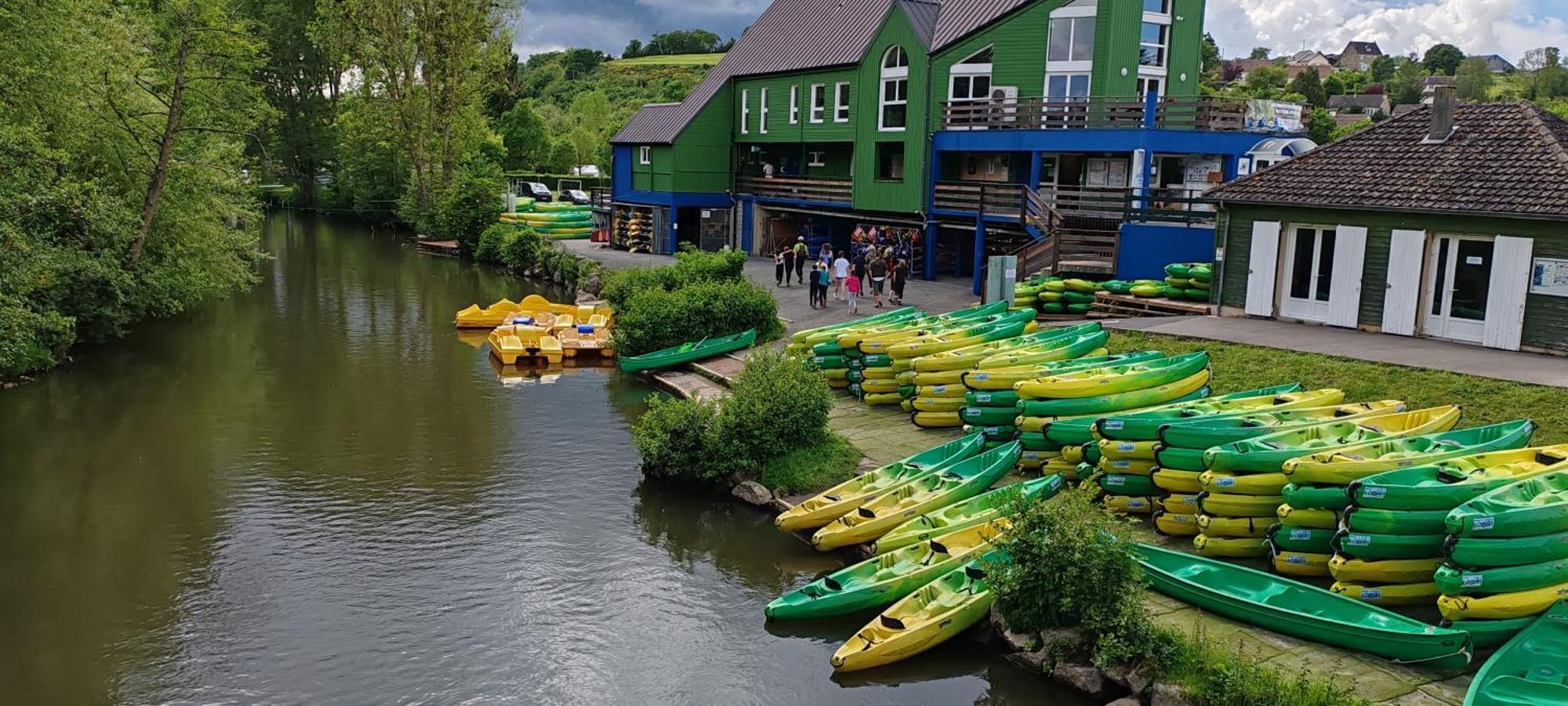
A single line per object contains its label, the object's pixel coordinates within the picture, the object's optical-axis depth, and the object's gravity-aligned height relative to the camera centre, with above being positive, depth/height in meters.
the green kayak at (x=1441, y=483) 12.34 -2.97
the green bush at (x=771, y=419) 18.92 -3.73
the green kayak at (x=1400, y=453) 13.22 -2.96
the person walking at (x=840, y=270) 32.88 -2.24
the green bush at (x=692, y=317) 28.48 -3.19
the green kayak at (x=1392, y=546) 12.34 -3.58
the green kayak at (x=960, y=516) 15.20 -4.28
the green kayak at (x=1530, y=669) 10.20 -4.18
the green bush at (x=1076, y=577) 12.07 -4.01
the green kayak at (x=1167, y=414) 15.48 -2.96
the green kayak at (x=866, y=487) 16.70 -4.31
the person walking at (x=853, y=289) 30.86 -2.62
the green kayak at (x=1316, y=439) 13.95 -2.99
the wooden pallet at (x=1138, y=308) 26.12 -2.50
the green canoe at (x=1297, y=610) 11.24 -4.22
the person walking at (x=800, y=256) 36.59 -2.12
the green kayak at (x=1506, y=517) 11.53 -3.04
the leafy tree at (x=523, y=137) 85.12 +3.19
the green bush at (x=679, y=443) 19.25 -4.24
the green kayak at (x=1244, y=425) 14.76 -2.94
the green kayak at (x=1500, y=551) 11.51 -3.36
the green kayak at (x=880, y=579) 14.07 -4.71
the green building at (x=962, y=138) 32.25 +1.76
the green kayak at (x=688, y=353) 27.80 -3.95
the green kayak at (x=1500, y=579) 11.49 -3.63
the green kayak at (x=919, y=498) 15.95 -4.27
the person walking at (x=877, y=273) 31.89 -2.23
